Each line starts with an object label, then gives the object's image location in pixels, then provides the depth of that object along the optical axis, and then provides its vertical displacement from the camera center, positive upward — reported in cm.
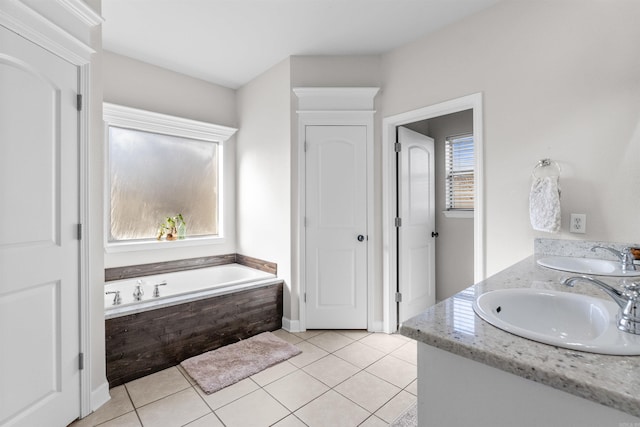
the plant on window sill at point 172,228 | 325 -16
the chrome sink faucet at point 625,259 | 142 -23
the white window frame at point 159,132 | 286 +89
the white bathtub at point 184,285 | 214 -67
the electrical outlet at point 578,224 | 175 -7
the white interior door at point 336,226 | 285 -13
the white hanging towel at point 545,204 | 175 +5
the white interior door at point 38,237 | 138 -12
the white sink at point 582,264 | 149 -28
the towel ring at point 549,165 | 185 +29
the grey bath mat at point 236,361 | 206 -114
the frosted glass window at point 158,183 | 301 +34
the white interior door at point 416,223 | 287 -11
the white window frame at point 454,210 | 313 +3
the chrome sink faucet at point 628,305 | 72 -23
